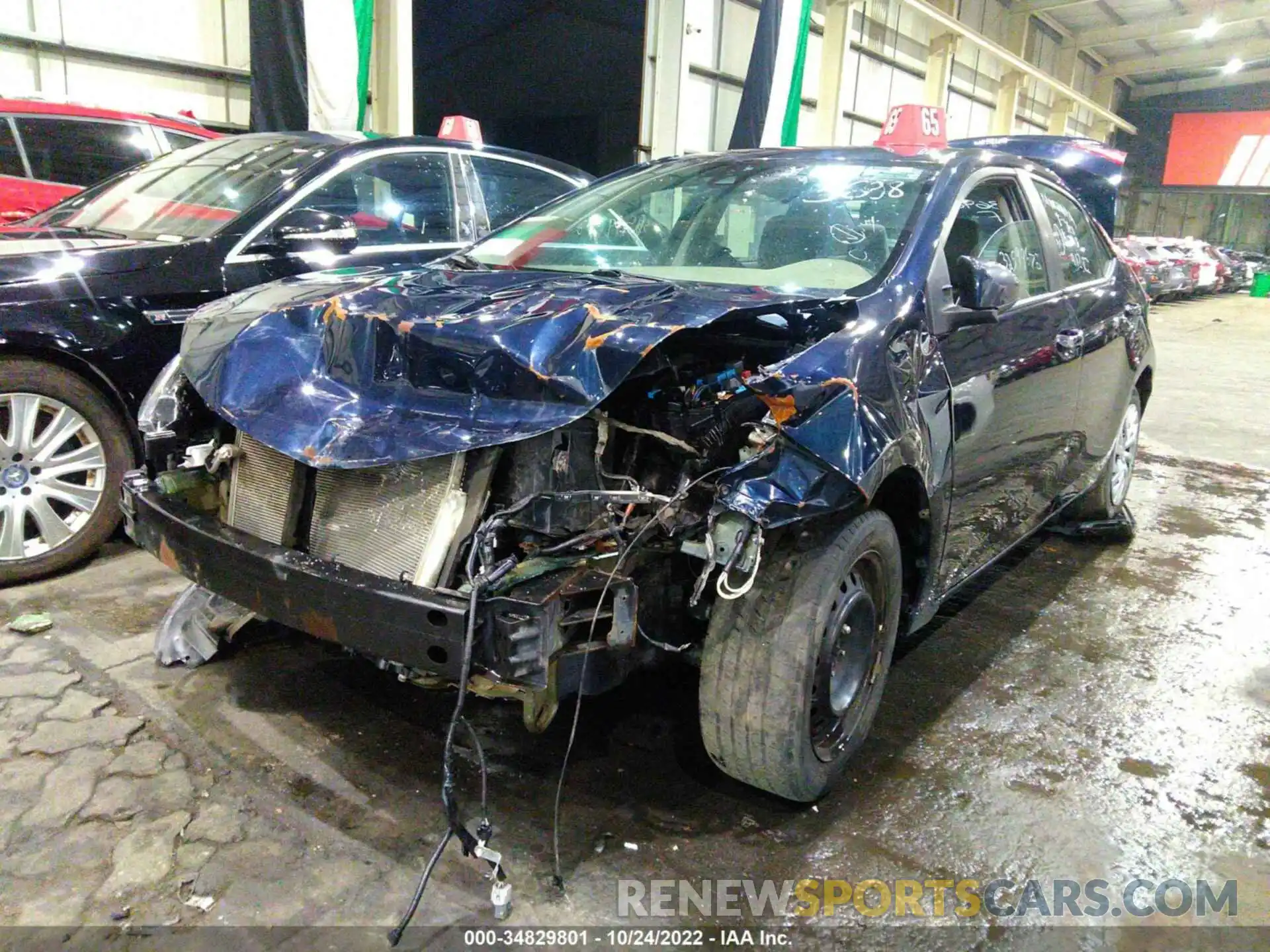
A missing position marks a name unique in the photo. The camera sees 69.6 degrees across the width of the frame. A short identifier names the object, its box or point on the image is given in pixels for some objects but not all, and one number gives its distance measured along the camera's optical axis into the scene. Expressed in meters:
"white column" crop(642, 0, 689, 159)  11.97
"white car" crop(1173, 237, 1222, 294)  20.92
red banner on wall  30.69
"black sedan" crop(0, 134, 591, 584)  3.21
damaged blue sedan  1.98
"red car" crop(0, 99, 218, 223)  5.59
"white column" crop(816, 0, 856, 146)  15.58
